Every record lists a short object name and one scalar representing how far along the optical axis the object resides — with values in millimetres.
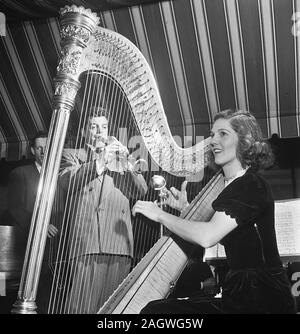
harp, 1024
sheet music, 1588
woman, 1086
